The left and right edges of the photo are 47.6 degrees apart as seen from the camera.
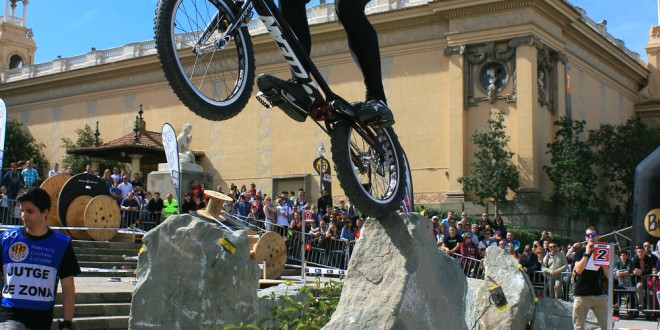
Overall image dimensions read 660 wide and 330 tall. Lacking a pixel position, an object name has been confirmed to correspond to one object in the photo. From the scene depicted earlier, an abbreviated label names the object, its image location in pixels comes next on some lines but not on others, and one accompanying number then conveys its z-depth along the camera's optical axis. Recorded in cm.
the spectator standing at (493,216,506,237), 2421
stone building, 3678
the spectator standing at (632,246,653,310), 1764
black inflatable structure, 1924
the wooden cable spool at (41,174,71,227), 1716
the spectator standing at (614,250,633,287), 1802
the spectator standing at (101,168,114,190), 2286
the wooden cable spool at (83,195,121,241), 1703
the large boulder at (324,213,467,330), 625
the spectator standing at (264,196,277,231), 2275
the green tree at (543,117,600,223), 3569
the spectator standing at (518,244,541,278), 1906
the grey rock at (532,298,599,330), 1290
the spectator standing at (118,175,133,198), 2292
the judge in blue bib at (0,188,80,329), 551
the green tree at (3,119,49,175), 5166
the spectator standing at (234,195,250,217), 2380
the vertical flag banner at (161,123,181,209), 1342
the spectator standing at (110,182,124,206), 2219
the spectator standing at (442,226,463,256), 1894
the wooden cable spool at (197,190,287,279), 1435
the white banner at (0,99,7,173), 1417
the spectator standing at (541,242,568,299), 1769
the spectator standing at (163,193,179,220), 2011
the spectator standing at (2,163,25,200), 1973
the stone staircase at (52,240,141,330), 923
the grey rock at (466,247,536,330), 1165
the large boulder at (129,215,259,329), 719
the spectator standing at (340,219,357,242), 2078
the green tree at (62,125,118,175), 4808
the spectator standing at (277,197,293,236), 2288
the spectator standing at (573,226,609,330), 1247
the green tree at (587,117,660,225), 3969
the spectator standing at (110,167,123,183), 2458
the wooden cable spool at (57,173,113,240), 1695
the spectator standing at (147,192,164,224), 2084
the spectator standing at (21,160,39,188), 2036
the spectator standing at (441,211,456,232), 2015
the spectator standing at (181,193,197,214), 1840
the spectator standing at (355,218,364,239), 2034
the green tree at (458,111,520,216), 3472
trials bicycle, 554
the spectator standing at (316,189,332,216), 2518
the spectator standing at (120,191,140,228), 2047
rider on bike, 621
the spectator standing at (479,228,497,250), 2071
